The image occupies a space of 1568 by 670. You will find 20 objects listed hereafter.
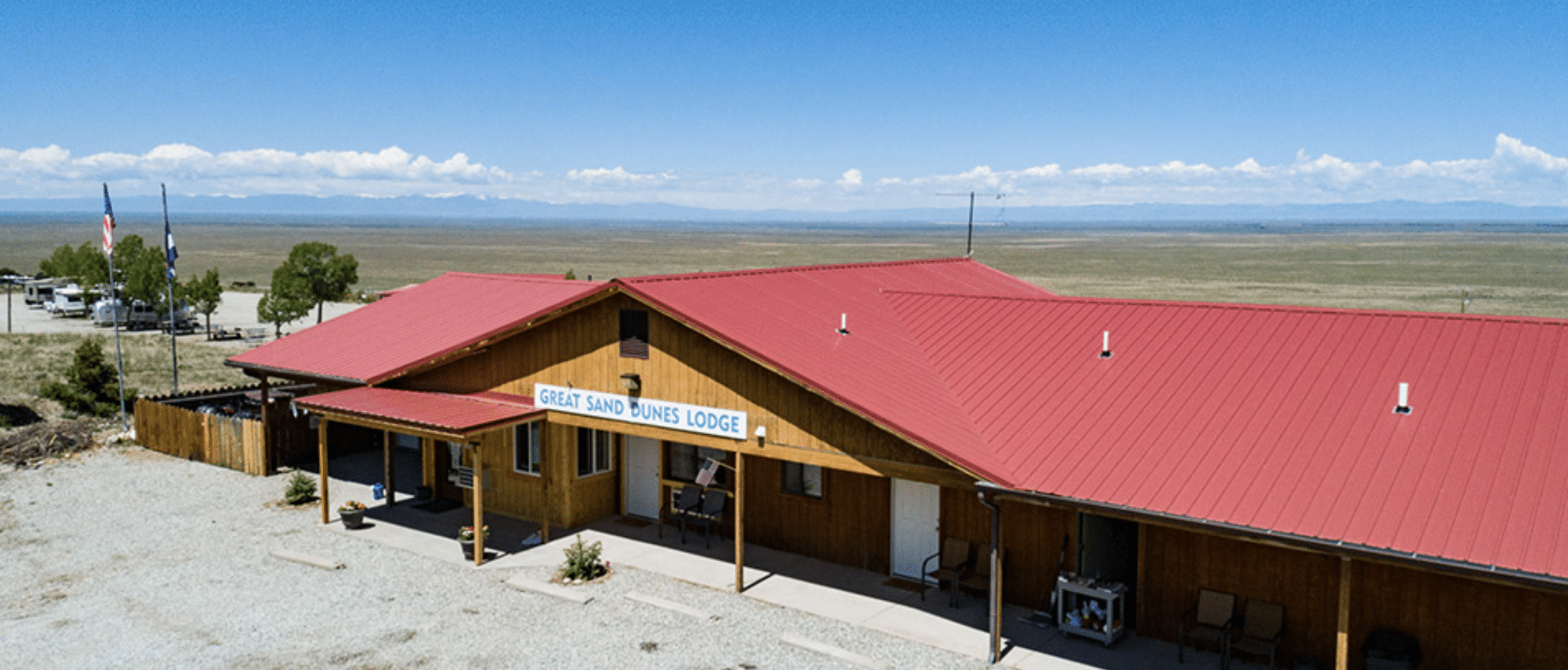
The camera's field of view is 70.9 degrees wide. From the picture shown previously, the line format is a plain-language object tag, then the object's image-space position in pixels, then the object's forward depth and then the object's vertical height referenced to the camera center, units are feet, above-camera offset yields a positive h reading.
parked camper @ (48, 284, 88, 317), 196.34 -13.52
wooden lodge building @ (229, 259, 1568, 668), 39.91 -9.09
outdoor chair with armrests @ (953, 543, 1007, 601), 51.85 -16.36
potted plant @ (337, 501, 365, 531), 64.54 -16.77
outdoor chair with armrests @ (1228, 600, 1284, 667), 44.21 -16.04
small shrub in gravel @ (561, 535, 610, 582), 55.93 -17.11
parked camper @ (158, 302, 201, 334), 174.19 -15.42
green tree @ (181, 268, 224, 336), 162.09 -9.78
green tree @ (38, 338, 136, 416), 95.91 -14.22
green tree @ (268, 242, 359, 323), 165.17 -7.39
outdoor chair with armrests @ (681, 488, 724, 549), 61.52 -15.71
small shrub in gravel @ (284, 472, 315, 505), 70.59 -16.89
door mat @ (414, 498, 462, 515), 70.03 -17.81
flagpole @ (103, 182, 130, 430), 87.92 -0.47
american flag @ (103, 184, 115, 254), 87.92 -0.38
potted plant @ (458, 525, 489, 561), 58.85 -16.53
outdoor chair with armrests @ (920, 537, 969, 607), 52.51 -15.94
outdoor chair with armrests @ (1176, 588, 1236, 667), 44.83 -15.95
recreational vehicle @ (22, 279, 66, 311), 212.84 -13.02
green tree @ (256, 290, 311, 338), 156.56 -11.78
